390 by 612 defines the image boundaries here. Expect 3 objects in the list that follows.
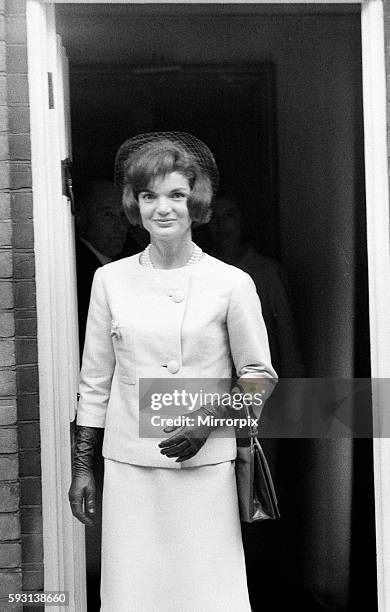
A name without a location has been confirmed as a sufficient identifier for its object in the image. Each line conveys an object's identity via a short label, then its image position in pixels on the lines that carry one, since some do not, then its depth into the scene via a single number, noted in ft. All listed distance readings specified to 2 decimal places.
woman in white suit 11.07
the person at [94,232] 12.19
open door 12.09
